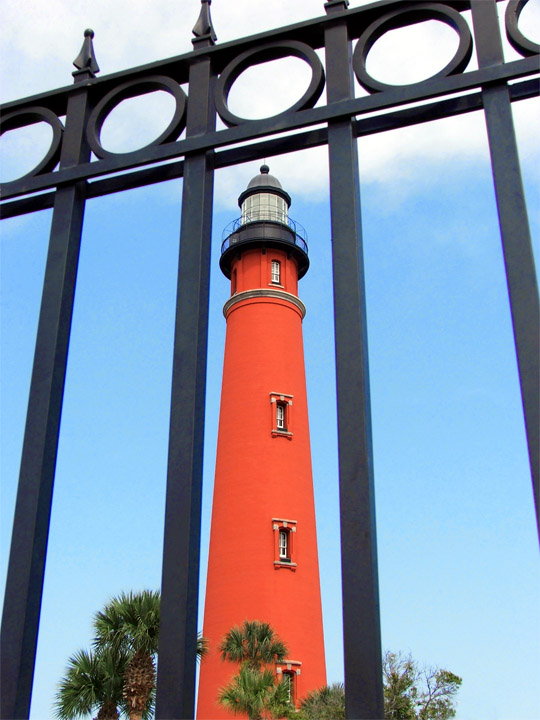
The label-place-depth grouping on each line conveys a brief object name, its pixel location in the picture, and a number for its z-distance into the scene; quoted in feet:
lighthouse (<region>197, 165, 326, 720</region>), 76.84
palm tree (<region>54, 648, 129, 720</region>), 45.42
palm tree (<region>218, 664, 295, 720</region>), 54.75
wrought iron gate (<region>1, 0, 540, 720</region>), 10.23
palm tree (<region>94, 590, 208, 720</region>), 44.32
